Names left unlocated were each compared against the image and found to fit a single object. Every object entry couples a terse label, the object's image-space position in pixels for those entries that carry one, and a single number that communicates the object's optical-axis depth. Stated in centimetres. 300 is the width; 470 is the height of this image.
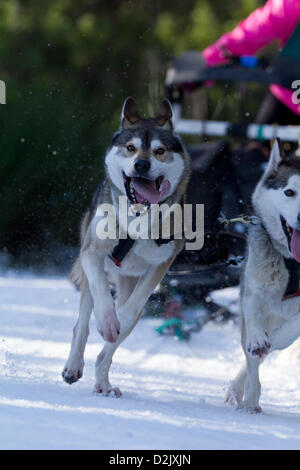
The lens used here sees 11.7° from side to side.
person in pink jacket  791
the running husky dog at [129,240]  525
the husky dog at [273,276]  502
